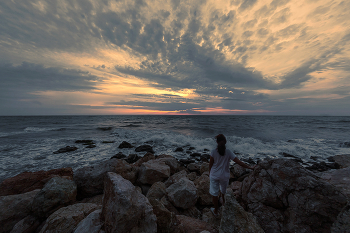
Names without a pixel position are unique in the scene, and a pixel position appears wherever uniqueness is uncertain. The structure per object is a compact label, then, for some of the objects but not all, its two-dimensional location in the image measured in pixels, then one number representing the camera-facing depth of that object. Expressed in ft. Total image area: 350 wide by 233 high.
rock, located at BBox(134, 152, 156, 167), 29.23
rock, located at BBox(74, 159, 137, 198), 17.72
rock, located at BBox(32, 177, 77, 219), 12.68
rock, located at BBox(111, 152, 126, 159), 38.52
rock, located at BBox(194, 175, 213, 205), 15.83
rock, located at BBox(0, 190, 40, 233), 12.46
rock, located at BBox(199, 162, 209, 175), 26.37
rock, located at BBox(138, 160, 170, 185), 21.22
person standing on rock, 12.92
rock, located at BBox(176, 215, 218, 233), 10.17
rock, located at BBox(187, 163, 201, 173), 28.55
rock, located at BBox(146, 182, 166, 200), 16.17
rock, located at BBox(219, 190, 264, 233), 8.27
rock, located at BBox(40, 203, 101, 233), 10.23
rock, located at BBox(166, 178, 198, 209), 14.35
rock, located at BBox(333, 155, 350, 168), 28.30
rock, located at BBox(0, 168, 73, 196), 16.69
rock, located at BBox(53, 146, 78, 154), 41.57
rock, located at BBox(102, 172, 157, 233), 8.01
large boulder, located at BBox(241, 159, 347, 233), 8.75
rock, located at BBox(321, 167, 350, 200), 11.04
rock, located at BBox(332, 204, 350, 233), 7.19
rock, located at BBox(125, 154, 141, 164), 36.14
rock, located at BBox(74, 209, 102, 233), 8.39
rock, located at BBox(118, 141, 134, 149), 49.57
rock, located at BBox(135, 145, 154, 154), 46.93
